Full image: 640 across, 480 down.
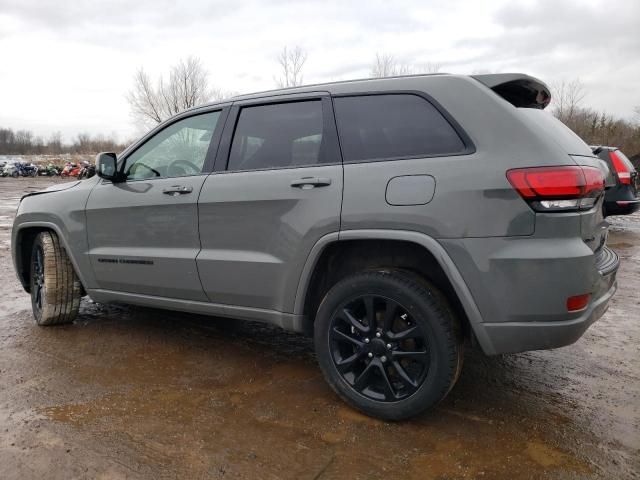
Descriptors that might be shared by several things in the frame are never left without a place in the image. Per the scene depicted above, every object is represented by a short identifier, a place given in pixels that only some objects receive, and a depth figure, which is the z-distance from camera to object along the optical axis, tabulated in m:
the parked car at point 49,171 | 45.22
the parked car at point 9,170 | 42.53
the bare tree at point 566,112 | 30.99
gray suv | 2.25
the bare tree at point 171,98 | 33.56
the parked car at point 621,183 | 5.84
